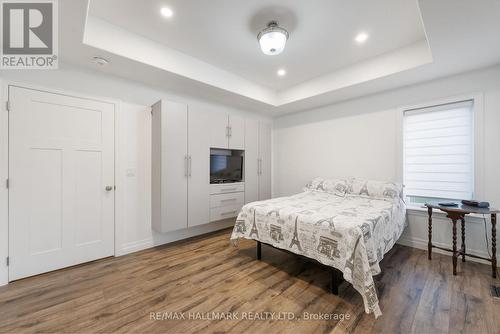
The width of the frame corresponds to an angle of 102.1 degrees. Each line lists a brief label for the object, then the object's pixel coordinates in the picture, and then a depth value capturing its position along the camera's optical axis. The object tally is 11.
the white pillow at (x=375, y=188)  2.88
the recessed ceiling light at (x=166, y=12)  1.99
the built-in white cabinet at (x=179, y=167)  2.86
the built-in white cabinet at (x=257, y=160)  3.97
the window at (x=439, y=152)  2.71
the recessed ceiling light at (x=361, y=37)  2.36
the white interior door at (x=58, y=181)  2.16
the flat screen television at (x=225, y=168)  3.54
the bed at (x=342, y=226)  1.71
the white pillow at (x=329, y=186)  3.36
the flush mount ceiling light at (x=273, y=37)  2.15
